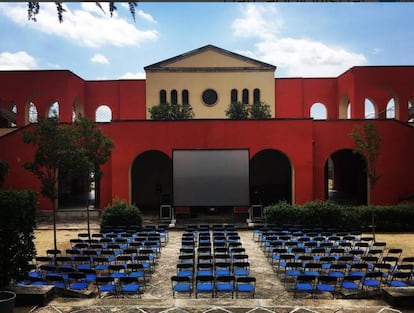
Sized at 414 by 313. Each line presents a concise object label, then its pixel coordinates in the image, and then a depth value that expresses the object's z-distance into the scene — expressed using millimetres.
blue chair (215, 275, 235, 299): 10047
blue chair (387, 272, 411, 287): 10695
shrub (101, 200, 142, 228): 21188
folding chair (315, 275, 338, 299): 10203
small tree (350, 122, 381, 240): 19438
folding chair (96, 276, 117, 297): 10039
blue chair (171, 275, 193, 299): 10109
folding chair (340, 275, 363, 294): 10516
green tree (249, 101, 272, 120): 34000
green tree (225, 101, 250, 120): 34031
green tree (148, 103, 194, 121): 33438
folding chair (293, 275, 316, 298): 10230
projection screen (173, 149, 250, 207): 23812
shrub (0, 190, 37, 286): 8117
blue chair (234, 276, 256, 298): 9973
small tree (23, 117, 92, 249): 14250
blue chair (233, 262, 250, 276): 11675
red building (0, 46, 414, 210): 25562
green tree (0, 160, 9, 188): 21484
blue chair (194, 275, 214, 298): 10070
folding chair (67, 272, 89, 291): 10508
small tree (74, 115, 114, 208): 17984
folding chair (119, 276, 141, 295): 10109
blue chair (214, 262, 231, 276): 11516
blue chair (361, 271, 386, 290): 10496
